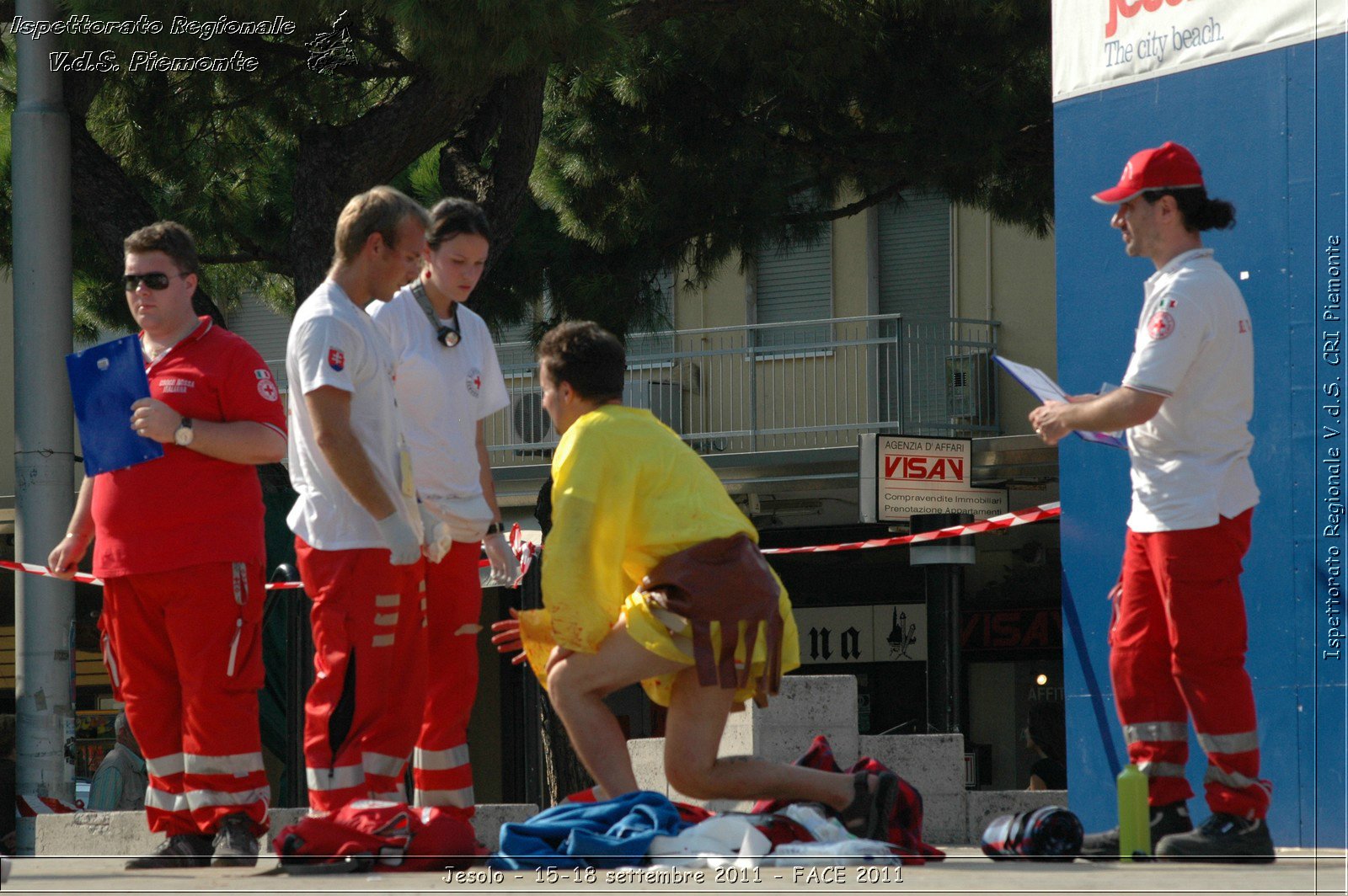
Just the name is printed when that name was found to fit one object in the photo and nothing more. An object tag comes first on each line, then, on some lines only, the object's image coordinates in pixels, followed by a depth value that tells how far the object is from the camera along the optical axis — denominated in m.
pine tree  21.14
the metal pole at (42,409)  19.73
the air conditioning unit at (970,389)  35.72
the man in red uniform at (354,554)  10.55
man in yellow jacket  10.45
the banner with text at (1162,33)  12.77
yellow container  9.82
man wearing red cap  10.30
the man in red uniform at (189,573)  10.92
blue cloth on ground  9.16
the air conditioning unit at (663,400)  37.62
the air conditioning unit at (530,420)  37.94
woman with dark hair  11.53
